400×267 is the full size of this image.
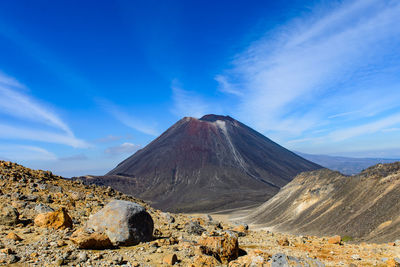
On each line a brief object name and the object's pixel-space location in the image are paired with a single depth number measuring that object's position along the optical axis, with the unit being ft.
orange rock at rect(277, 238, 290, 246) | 37.40
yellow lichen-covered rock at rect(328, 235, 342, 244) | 41.34
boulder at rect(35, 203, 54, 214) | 33.84
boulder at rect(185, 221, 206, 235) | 38.48
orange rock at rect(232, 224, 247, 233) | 46.74
